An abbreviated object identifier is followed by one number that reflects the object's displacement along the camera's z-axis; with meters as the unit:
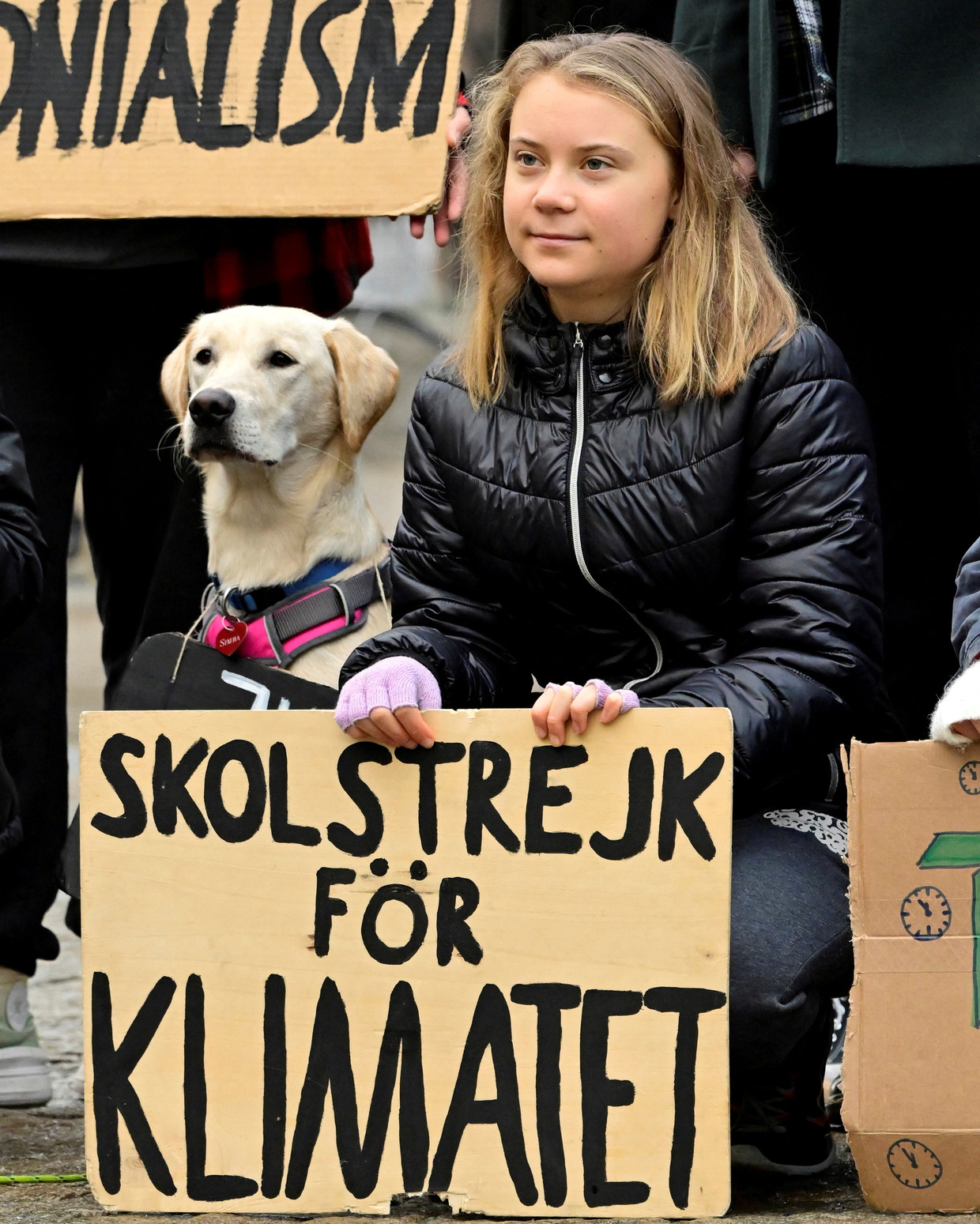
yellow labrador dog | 6.46
